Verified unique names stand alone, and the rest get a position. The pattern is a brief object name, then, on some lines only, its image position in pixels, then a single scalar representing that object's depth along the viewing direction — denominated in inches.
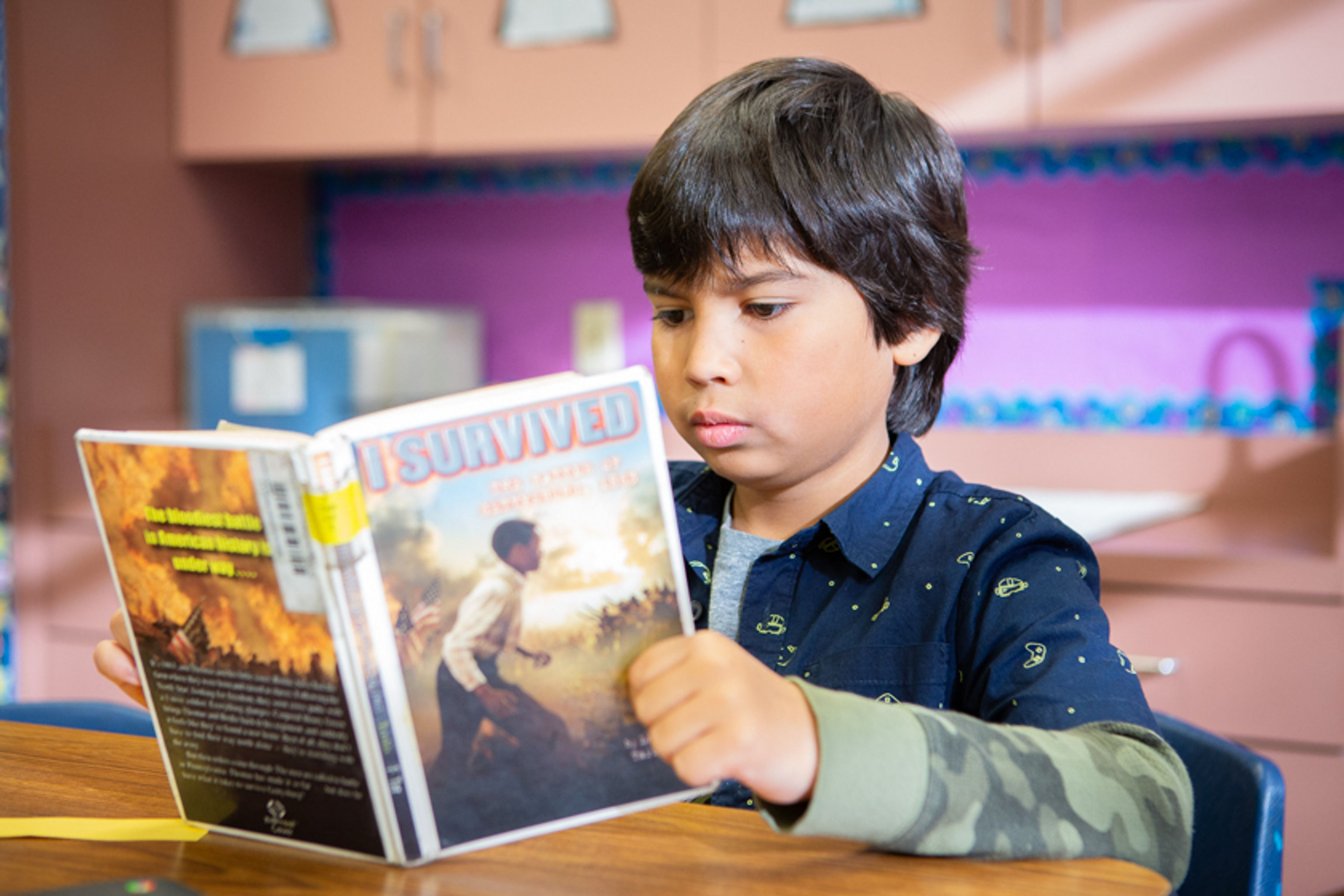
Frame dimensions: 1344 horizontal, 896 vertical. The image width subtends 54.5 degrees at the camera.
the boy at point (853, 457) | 28.4
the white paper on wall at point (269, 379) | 92.0
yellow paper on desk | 26.0
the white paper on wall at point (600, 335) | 98.1
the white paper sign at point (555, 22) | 83.5
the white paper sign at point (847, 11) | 76.0
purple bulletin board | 81.7
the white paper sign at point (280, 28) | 90.0
